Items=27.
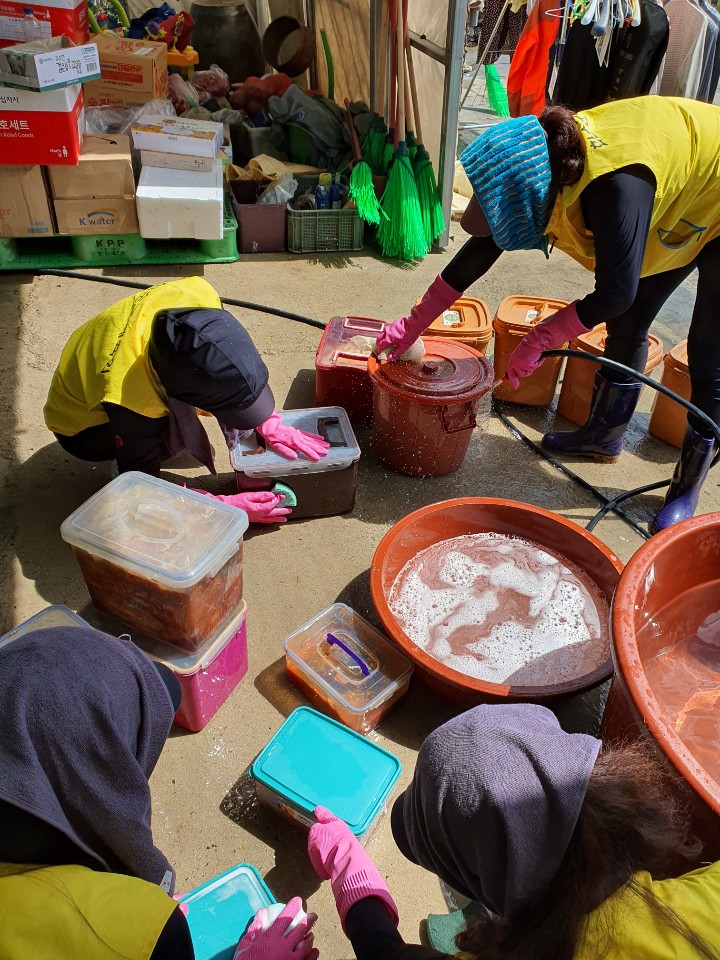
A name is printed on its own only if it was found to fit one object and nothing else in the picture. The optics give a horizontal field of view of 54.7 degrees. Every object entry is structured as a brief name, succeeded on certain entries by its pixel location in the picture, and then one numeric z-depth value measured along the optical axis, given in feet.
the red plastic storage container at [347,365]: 9.27
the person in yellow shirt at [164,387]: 6.60
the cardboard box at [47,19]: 12.37
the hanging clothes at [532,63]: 14.52
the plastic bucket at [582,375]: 9.71
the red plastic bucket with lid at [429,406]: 8.28
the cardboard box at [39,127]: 11.55
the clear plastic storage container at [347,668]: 6.17
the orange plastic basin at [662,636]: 4.09
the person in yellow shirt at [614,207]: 6.63
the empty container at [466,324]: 9.84
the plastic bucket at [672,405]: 9.39
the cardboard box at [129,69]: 14.88
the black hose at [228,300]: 12.15
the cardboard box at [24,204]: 12.33
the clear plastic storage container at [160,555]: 5.21
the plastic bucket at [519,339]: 10.02
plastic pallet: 13.44
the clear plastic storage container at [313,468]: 7.75
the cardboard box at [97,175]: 12.57
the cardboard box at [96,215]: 12.93
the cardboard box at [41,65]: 11.24
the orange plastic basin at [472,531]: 5.90
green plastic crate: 14.67
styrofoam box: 12.77
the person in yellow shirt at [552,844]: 3.13
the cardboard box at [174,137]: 13.24
